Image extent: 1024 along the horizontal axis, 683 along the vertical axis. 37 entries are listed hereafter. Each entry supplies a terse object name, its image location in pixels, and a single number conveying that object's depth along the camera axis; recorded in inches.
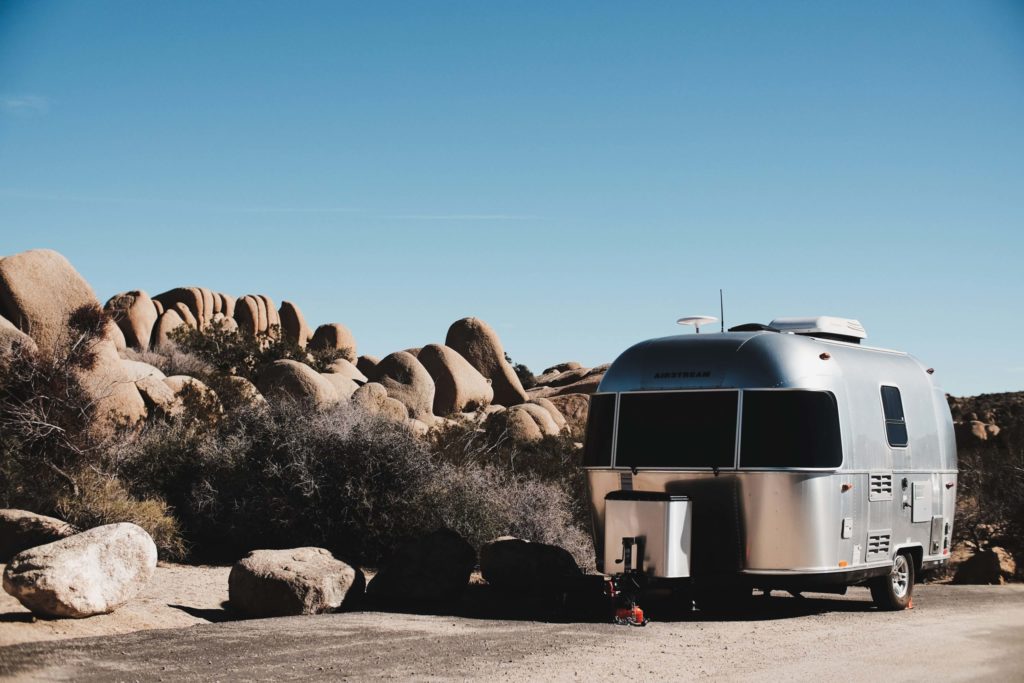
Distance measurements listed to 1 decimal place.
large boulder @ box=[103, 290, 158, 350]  2134.6
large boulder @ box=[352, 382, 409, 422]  1187.9
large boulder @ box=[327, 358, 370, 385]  1673.4
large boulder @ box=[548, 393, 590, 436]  1384.1
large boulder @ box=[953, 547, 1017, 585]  728.3
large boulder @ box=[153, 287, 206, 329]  2763.3
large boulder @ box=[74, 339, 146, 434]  822.5
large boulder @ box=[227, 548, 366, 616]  531.5
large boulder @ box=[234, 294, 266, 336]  2970.0
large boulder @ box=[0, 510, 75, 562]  629.9
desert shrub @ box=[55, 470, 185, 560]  679.7
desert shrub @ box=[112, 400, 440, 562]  718.5
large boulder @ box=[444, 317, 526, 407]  1720.0
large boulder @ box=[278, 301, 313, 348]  3026.6
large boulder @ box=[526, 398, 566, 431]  1268.0
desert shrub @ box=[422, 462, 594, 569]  733.9
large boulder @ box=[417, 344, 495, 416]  1569.9
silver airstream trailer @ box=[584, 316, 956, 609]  488.7
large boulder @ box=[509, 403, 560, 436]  1155.9
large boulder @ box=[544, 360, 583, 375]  2522.1
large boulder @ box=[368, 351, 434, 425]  1457.9
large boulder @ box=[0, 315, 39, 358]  820.6
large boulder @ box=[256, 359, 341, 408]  1270.9
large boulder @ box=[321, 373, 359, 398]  1434.5
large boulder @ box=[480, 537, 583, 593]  595.8
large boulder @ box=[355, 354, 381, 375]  2093.4
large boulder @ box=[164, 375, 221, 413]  933.8
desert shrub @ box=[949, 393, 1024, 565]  860.6
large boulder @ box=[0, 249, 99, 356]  976.3
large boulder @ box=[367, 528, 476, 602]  573.3
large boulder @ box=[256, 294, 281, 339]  3056.1
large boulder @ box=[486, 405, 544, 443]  991.6
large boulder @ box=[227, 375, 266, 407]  984.2
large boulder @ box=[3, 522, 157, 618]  479.4
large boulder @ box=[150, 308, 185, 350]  2124.0
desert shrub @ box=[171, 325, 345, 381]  1798.7
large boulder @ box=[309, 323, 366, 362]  2605.8
